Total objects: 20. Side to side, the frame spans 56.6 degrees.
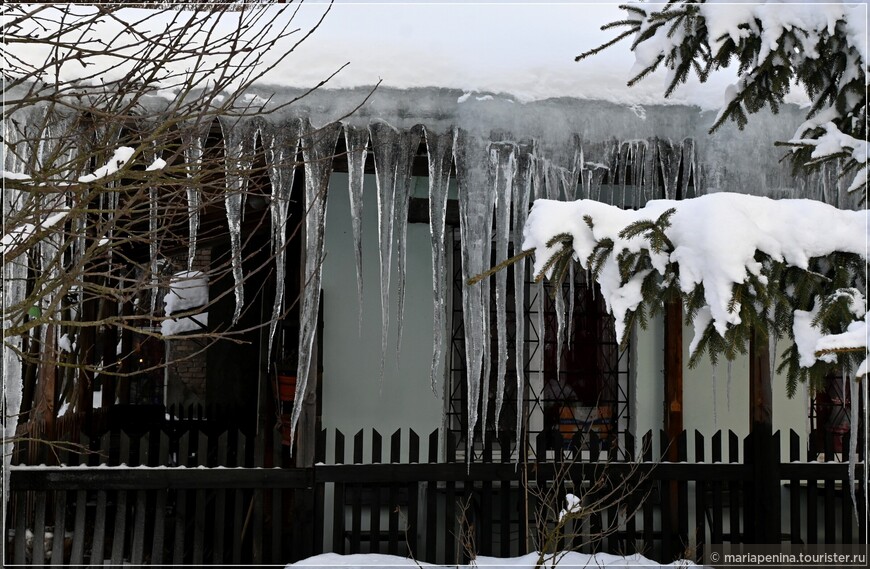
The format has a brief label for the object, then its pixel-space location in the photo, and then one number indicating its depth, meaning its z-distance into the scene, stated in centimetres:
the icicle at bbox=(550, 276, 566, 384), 503
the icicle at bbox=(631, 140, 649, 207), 507
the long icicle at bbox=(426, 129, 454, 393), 492
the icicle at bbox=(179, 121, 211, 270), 420
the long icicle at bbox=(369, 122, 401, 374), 490
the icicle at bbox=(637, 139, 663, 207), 508
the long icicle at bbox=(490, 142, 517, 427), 500
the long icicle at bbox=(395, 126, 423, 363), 493
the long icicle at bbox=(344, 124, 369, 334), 486
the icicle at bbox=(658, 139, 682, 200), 509
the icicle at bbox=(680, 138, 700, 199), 508
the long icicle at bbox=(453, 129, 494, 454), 495
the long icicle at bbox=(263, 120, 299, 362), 475
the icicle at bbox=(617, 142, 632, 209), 507
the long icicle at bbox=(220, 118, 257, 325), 463
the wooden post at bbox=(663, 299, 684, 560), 649
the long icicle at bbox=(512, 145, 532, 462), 503
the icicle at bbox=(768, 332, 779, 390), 297
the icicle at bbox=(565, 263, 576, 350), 508
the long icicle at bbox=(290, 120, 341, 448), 490
